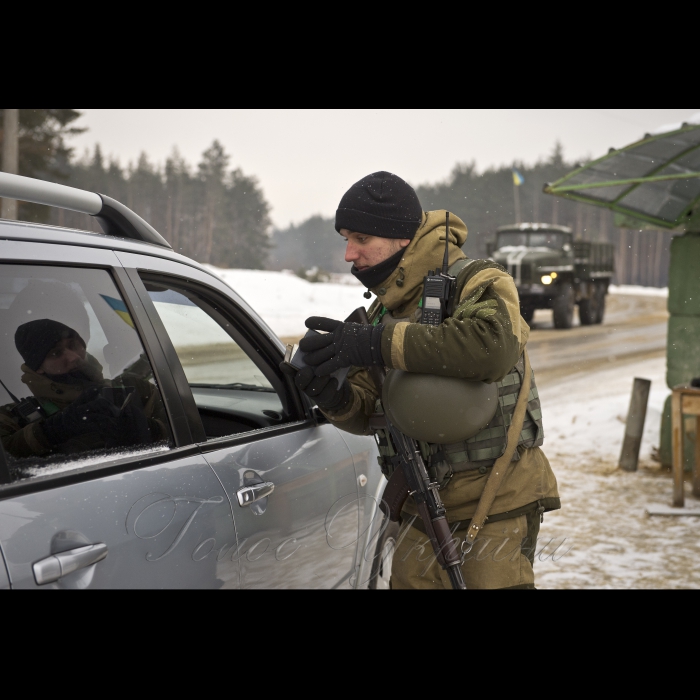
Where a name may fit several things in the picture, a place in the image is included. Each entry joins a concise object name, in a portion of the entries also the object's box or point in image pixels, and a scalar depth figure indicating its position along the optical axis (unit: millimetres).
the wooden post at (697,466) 5867
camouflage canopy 5832
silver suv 1487
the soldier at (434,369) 1912
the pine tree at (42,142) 18578
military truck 18688
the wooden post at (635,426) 6828
